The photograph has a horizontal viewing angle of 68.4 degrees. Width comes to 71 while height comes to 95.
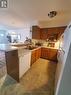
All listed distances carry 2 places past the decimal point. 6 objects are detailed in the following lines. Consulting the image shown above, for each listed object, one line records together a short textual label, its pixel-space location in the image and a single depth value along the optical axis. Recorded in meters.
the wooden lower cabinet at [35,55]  2.65
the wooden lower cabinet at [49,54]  3.11
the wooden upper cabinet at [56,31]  2.95
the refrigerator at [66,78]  0.67
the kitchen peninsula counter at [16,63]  1.65
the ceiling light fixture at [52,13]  2.08
